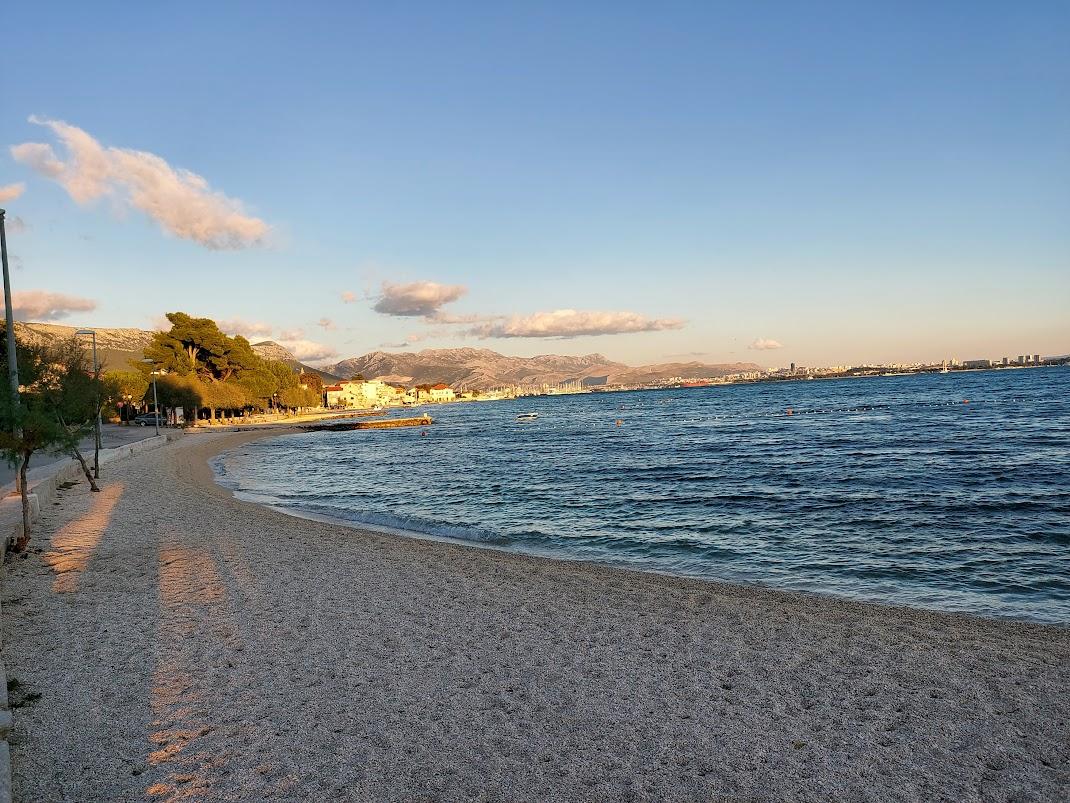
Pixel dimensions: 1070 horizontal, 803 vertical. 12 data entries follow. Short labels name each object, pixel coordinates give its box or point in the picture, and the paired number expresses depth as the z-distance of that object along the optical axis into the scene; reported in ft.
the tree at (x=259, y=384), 339.57
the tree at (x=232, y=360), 329.31
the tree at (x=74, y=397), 51.48
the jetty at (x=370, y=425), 314.80
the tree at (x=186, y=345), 304.71
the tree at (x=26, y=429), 41.93
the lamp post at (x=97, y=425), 86.22
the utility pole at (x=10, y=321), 53.06
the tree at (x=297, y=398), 418.51
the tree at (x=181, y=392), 285.23
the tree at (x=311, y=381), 602.94
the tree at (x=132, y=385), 313.53
